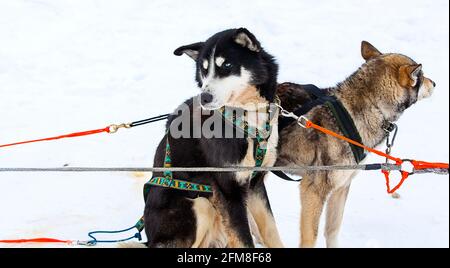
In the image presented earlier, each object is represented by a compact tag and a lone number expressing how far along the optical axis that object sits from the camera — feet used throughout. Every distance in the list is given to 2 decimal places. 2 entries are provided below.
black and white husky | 9.00
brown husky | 10.02
